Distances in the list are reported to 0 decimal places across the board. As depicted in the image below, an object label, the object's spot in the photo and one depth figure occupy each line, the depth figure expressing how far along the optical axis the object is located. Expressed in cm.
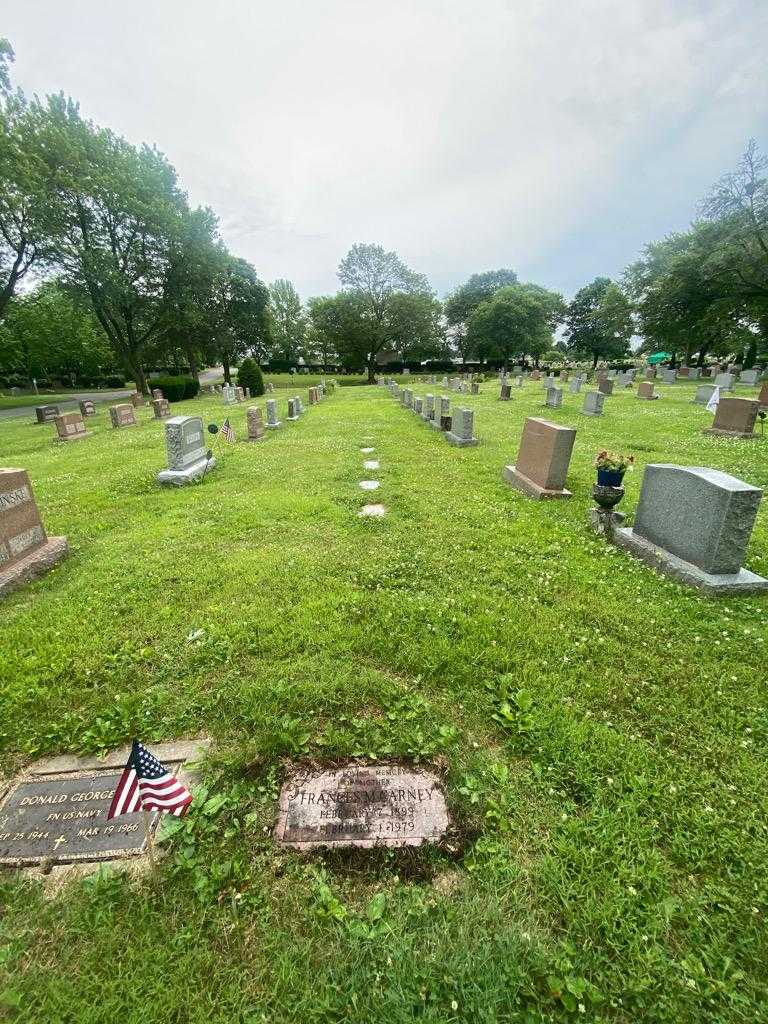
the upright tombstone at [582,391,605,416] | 1690
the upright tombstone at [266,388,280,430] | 1558
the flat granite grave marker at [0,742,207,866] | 227
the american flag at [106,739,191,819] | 197
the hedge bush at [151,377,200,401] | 2870
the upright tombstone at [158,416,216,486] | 887
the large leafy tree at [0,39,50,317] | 1916
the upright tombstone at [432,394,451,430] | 1330
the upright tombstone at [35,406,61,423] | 2062
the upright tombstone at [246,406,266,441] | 1358
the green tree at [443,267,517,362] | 6078
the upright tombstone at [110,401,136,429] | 1828
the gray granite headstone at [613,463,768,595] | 427
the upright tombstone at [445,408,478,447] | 1180
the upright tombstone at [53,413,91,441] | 1547
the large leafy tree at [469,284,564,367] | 4750
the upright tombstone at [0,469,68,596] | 492
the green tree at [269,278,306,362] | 6297
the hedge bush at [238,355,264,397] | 2911
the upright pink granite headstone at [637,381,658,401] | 2104
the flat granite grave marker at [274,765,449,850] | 228
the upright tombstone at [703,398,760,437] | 1163
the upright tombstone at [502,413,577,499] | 722
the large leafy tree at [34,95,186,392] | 2175
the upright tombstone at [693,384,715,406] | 1881
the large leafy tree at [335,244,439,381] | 4244
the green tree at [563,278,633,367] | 6092
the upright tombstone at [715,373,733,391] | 2216
